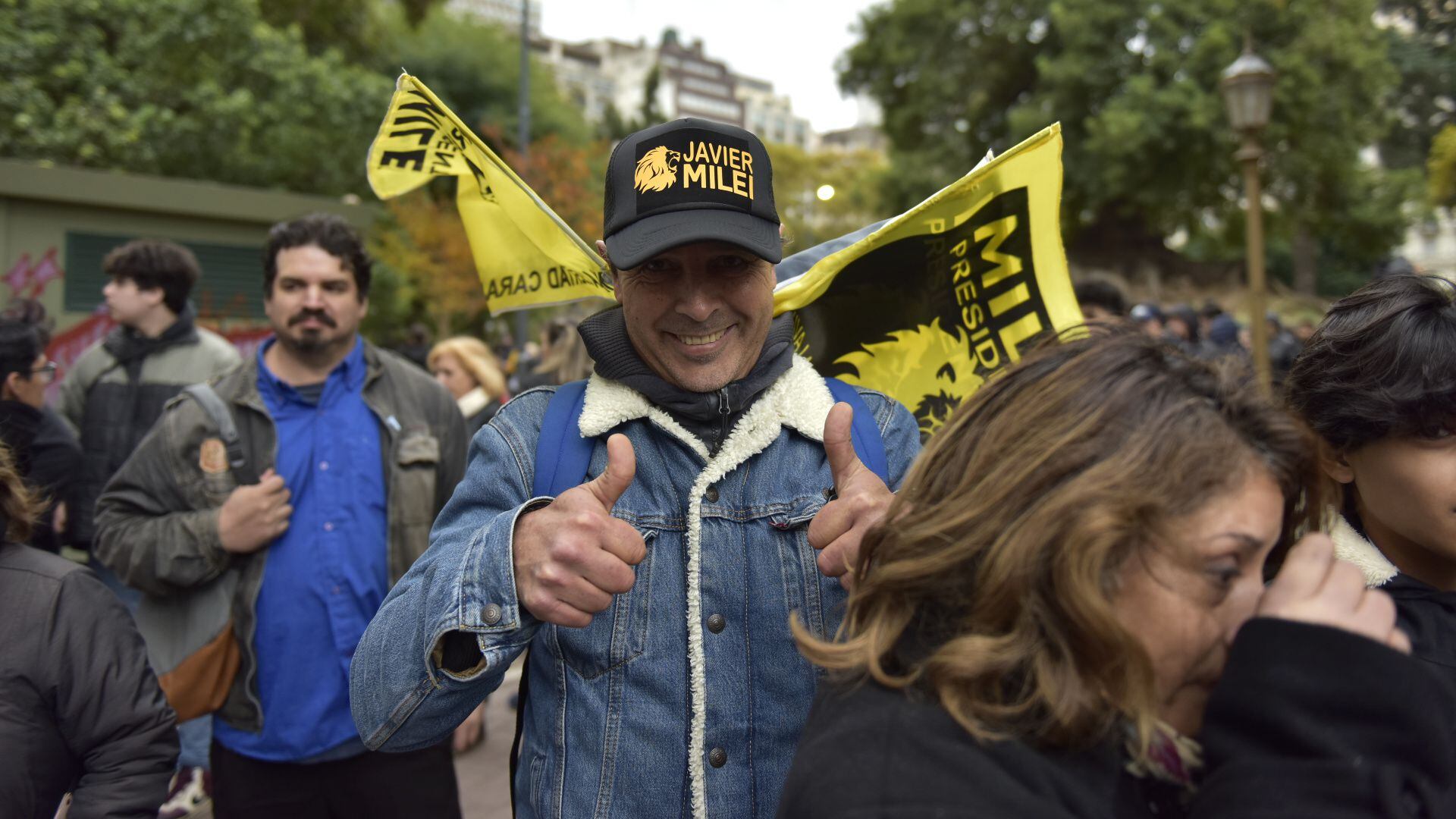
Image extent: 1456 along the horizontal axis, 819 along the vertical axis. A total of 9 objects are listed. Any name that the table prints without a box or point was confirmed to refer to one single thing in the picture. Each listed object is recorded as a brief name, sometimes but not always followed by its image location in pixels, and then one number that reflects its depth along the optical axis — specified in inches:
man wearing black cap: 58.7
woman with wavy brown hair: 38.9
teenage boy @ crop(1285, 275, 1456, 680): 63.6
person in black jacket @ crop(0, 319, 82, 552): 132.3
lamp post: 287.4
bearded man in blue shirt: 106.1
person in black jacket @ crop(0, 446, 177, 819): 76.3
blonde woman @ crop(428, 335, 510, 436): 224.2
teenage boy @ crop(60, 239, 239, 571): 167.6
